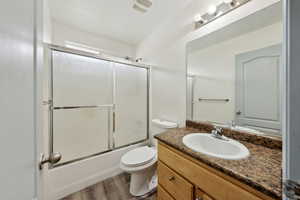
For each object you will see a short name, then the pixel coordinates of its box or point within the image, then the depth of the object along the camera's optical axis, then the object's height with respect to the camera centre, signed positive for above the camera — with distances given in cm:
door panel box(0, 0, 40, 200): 29 +0
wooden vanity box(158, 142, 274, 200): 61 -51
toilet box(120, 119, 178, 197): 143 -82
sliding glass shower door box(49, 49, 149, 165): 157 -9
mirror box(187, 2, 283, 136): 96 +24
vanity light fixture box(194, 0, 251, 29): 111 +88
